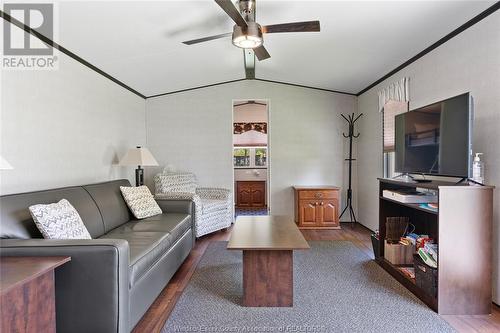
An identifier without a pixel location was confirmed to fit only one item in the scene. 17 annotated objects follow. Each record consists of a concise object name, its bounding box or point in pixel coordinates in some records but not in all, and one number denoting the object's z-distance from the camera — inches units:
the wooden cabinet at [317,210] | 187.0
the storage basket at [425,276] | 85.5
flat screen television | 83.7
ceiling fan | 88.4
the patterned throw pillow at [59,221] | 73.8
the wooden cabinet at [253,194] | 278.1
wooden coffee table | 87.8
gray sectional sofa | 62.8
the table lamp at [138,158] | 150.3
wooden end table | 48.8
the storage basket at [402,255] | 113.1
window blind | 152.0
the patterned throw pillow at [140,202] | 126.3
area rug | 77.2
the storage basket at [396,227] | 121.3
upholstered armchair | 156.3
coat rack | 200.3
